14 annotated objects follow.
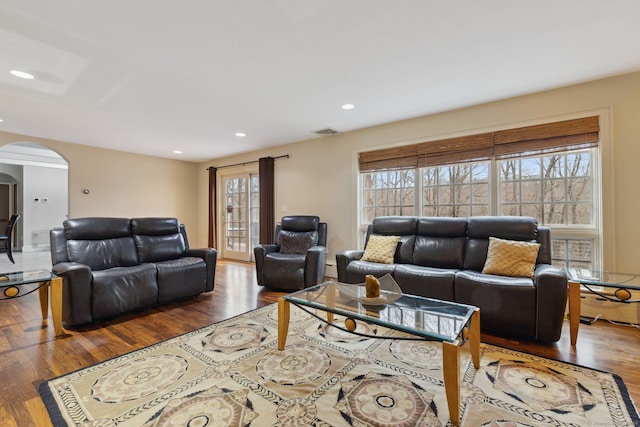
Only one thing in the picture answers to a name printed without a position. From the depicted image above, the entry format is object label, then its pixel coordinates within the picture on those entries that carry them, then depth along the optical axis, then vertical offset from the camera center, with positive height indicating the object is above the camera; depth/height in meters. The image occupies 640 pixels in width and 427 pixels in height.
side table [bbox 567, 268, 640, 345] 2.08 -0.54
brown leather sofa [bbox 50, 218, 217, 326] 2.58 -0.56
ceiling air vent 4.48 +1.36
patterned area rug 1.45 -1.04
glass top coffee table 1.39 -0.65
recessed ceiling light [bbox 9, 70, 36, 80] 2.60 +1.34
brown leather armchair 3.78 -0.58
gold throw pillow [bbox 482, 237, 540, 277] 2.60 -0.43
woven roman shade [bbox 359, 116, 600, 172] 2.91 +0.83
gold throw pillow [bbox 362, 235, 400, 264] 3.39 -0.43
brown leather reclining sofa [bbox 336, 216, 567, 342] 2.23 -0.58
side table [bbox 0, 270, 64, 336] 2.26 -0.59
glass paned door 6.12 -0.02
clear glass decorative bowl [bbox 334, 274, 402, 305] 2.08 -0.63
